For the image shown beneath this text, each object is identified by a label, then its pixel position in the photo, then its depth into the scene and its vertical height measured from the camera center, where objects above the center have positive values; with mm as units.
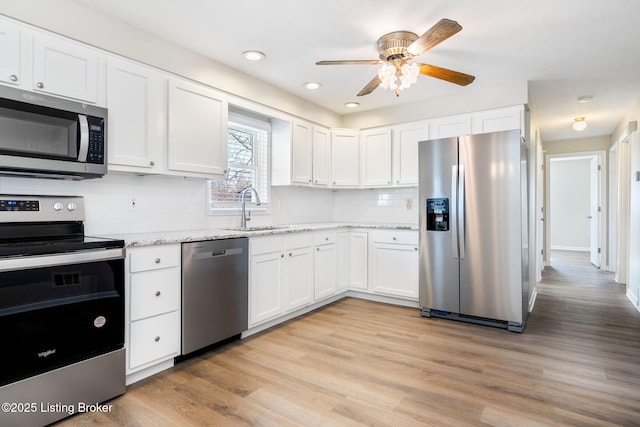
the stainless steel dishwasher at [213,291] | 2480 -580
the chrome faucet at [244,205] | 3465 +86
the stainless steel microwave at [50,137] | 1878 +445
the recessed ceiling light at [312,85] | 3733 +1385
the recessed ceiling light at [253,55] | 2992 +1375
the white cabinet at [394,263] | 3910 -555
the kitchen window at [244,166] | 3482 +525
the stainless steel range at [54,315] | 1663 -522
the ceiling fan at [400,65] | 2598 +1122
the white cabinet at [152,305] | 2170 -590
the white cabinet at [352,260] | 4223 -551
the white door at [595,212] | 6680 +51
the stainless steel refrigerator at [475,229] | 3182 -139
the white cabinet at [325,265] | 3803 -565
